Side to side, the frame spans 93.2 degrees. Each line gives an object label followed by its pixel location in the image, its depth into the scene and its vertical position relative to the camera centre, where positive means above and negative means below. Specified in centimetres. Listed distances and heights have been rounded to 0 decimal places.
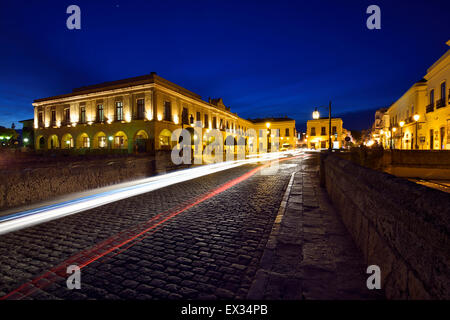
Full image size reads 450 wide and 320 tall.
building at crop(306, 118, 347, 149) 6512 +548
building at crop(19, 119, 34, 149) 4184 +462
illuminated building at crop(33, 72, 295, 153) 2766 +560
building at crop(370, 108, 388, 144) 4826 +655
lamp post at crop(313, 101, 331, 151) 1789 +307
